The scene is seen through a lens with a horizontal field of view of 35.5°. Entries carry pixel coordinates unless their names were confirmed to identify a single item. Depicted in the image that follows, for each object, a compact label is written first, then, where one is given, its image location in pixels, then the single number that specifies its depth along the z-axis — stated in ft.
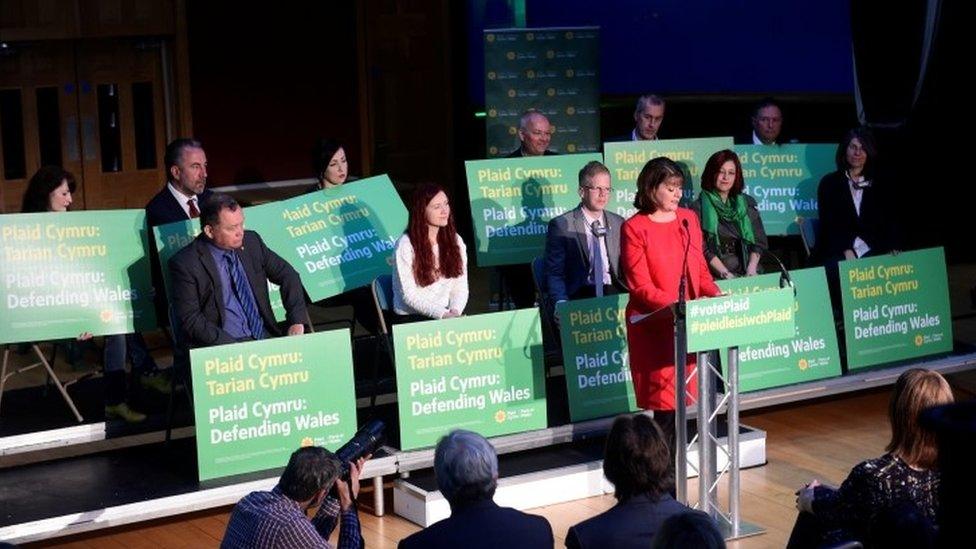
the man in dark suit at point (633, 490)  15.49
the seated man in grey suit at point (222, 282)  23.58
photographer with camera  16.47
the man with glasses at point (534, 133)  30.04
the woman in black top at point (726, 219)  28.99
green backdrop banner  37.83
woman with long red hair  25.50
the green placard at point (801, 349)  27.04
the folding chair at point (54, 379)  25.53
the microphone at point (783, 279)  21.65
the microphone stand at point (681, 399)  21.18
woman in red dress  22.67
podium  20.52
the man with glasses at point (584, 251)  26.63
